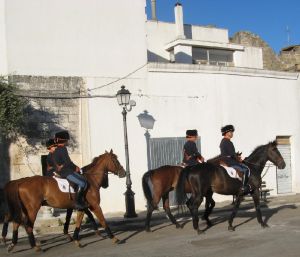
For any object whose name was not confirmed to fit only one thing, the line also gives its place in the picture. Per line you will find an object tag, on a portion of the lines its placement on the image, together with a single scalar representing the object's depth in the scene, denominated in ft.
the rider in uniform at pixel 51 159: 39.63
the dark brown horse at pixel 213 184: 39.75
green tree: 55.62
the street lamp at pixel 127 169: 56.29
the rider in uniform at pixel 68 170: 37.11
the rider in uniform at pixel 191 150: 45.19
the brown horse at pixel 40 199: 35.86
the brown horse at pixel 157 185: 43.67
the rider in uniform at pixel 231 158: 41.14
